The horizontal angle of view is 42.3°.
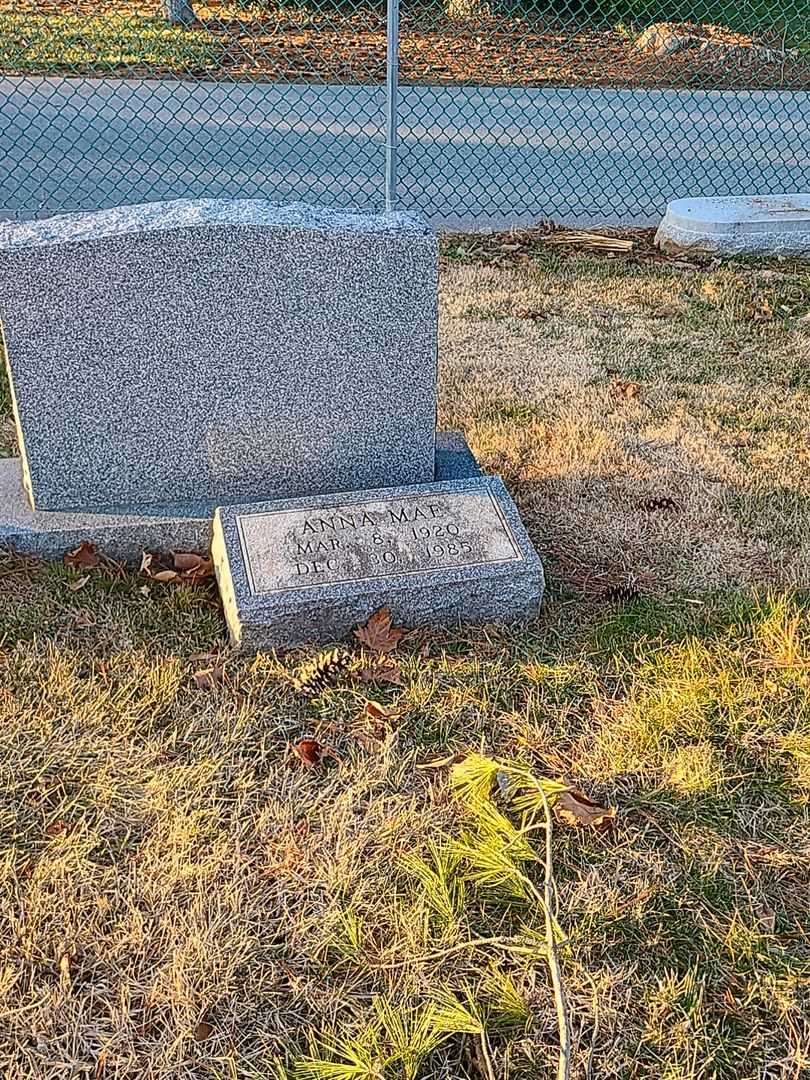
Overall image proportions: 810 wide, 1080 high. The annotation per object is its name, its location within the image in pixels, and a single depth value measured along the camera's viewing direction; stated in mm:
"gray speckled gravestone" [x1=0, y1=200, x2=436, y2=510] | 2775
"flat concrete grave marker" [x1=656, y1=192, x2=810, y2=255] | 5746
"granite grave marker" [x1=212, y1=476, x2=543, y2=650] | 2729
